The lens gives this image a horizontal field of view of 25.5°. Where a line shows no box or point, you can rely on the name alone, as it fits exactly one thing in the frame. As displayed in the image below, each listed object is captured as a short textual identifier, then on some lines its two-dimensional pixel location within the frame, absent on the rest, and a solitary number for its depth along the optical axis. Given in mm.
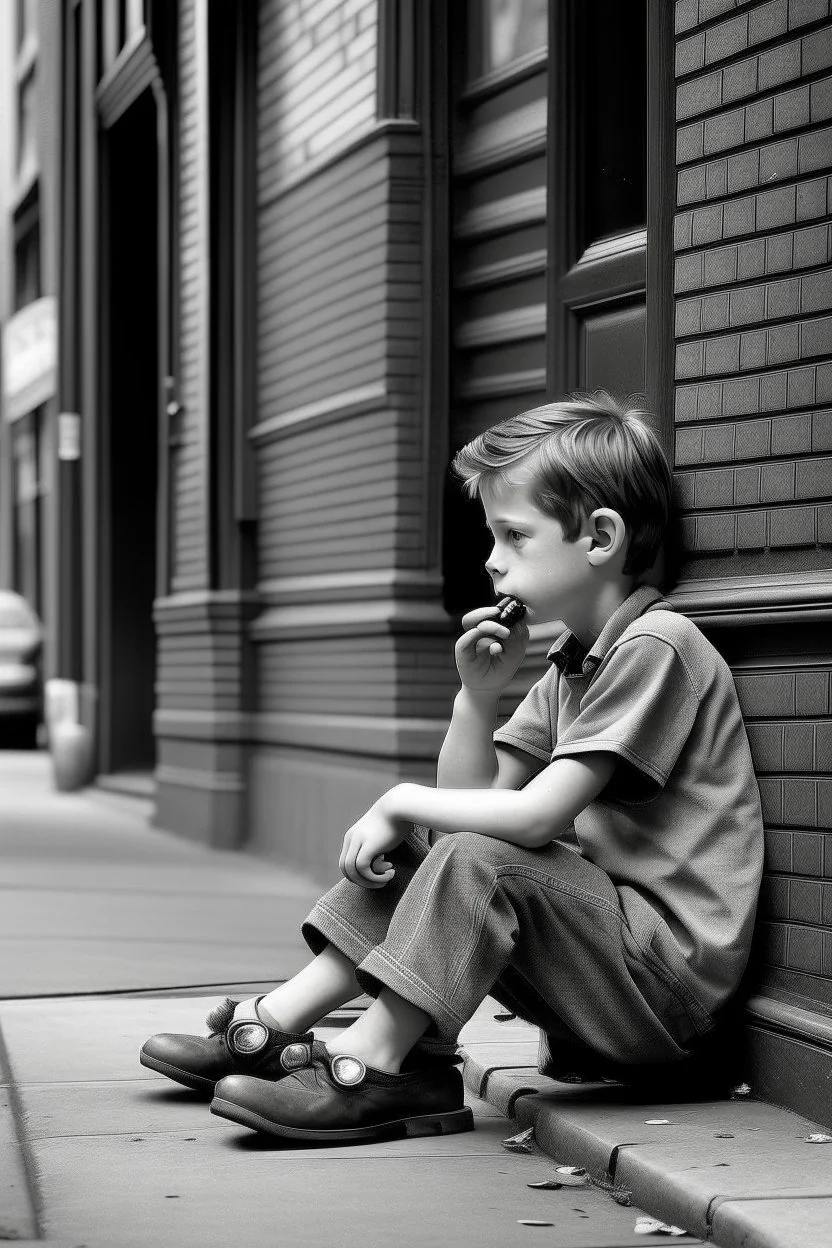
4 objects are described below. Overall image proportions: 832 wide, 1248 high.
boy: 3082
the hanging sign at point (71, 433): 12211
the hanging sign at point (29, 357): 20406
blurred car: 17859
